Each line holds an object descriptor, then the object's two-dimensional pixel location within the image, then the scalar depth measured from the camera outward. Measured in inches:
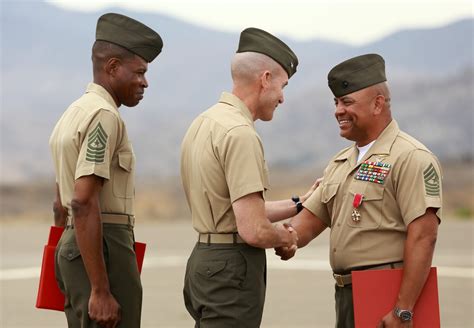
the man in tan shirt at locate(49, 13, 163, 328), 386.8
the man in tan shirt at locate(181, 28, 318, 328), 369.0
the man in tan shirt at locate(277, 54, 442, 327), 376.2
